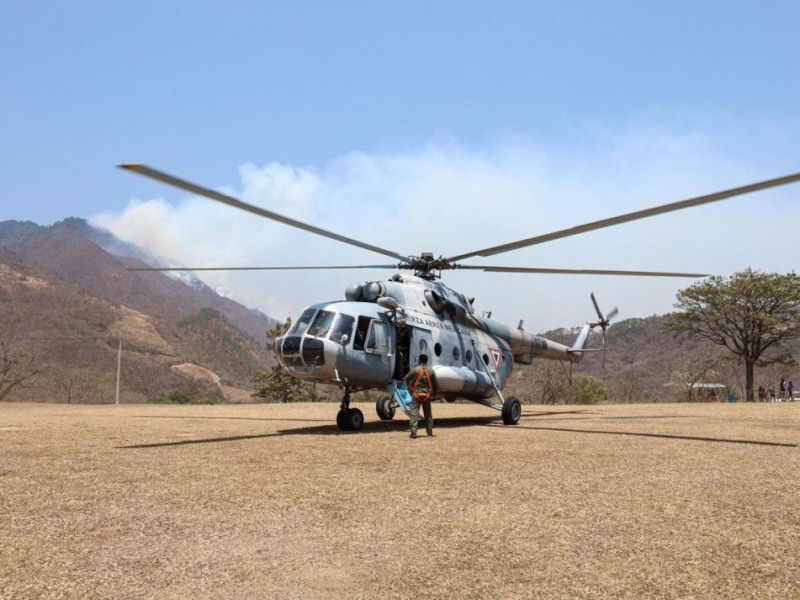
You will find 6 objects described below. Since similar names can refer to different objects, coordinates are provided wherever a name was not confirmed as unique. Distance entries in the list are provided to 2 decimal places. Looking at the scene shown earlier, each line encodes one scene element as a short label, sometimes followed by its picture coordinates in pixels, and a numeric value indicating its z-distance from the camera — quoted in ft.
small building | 153.38
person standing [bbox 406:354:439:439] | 40.78
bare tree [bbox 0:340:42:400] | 143.27
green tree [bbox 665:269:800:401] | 131.64
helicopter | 40.24
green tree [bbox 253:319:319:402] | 166.81
